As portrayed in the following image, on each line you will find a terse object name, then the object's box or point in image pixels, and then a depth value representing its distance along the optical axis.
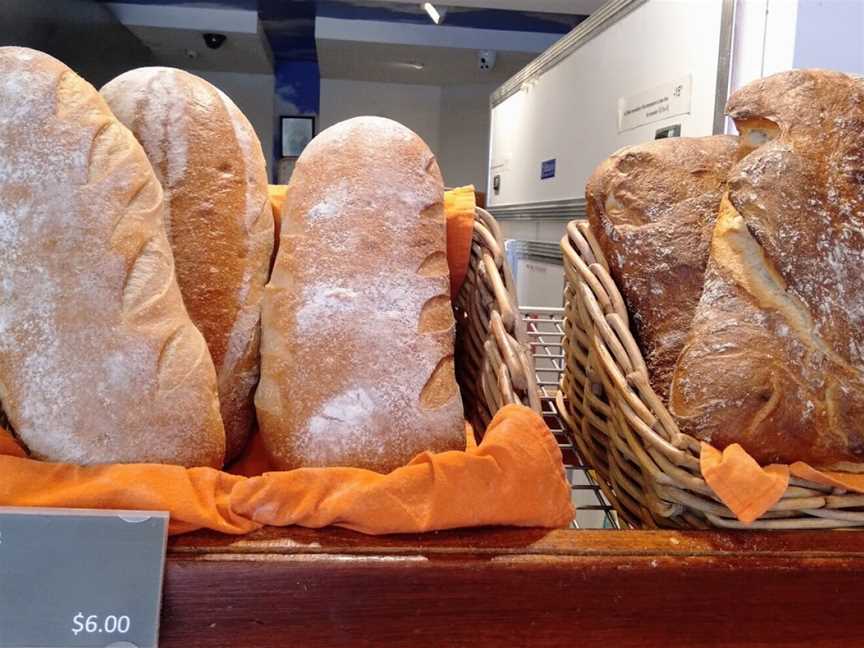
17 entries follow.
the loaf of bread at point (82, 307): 0.60
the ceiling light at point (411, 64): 6.19
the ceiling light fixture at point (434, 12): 4.67
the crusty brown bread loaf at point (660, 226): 0.82
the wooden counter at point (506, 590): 0.51
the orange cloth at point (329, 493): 0.53
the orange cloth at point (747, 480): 0.58
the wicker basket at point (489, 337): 0.72
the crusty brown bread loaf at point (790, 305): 0.66
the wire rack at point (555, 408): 0.91
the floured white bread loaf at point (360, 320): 0.70
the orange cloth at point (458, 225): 0.93
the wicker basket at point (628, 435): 0.61
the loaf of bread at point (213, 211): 0.79
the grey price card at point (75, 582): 0.47
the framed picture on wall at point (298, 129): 7.03
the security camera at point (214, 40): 5.57
